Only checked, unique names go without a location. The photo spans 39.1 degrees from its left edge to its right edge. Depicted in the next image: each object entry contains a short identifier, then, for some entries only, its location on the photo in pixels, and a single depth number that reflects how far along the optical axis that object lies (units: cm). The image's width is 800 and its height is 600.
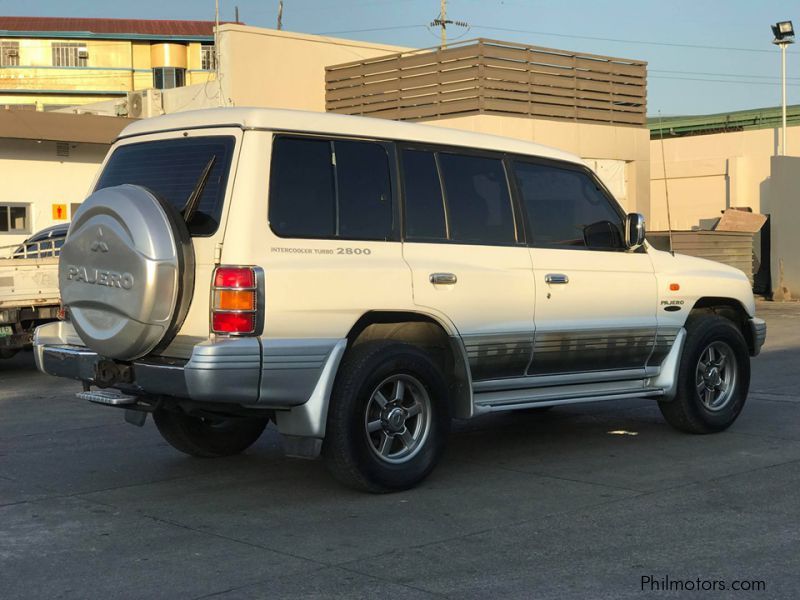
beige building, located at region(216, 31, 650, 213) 2283
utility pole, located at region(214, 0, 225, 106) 2477
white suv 596
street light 3144
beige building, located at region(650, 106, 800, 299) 3384
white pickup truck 1260
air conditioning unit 2880
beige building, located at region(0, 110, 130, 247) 2327
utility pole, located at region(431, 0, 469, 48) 5388
